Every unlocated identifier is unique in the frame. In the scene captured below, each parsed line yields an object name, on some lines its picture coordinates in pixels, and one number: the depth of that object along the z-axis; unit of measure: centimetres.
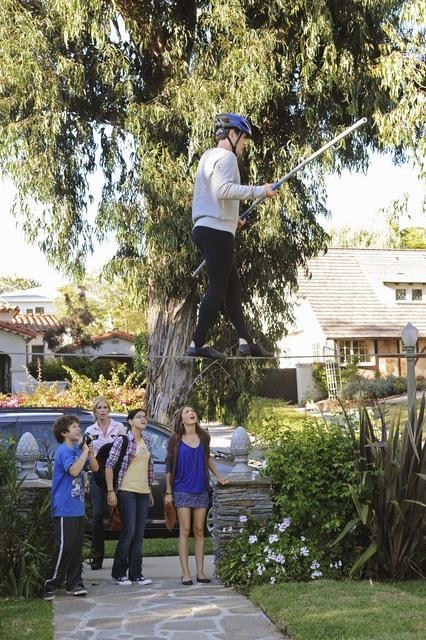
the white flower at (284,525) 742
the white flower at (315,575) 717
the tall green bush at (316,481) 736
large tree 1252
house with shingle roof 3042
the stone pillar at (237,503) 762
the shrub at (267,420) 796
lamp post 754
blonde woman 789
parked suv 948
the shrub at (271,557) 718
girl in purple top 740
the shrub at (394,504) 725
